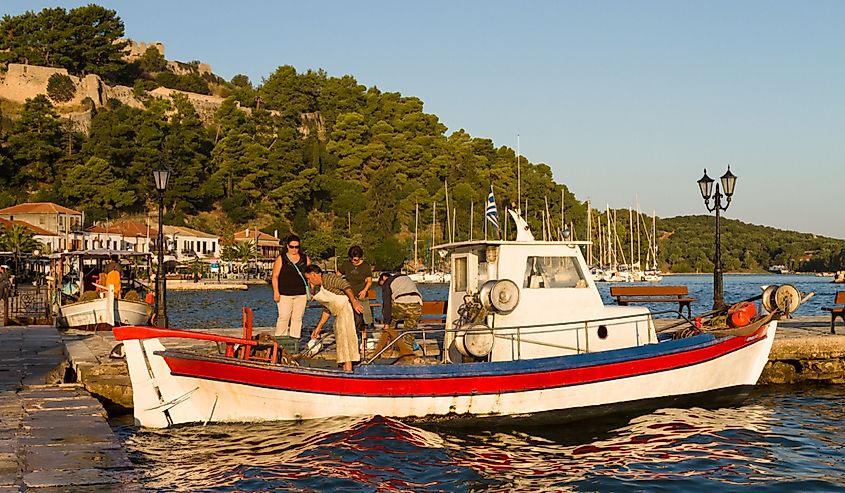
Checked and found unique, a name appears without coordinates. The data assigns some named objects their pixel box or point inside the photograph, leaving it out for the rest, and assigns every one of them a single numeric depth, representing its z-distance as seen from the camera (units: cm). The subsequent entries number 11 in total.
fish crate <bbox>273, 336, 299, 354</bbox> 1397
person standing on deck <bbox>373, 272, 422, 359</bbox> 1572
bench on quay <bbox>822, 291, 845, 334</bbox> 1986
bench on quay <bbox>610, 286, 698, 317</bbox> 2247
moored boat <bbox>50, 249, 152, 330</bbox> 2481
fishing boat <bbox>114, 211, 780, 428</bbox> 1255
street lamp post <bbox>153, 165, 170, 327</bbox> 1950
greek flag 1664
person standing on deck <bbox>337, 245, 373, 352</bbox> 1614
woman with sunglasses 1475
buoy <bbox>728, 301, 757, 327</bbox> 1518
